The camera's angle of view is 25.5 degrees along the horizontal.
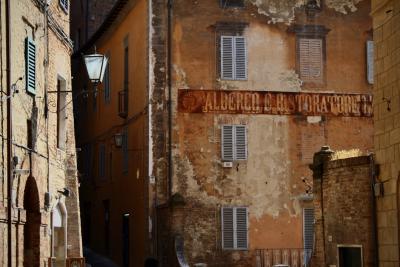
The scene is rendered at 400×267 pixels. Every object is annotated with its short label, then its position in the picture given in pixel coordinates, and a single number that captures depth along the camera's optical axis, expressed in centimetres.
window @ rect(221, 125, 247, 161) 2933
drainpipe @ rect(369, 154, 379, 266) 1922
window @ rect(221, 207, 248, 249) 2878
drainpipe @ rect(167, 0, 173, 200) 2898
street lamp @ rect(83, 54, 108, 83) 1780
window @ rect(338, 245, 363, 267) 1983
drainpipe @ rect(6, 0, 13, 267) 1722
